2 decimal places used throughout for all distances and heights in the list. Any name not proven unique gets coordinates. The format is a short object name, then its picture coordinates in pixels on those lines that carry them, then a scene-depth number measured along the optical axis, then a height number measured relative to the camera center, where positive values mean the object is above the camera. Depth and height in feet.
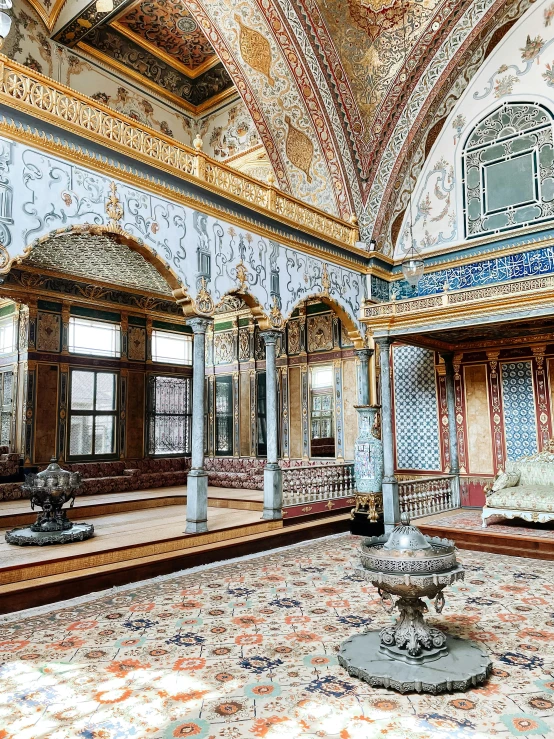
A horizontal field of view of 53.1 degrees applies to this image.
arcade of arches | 12.32 +4.75
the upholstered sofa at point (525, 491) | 24.97 -2.94
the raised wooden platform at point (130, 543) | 17.04 -4.17
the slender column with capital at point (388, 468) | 26.99 -1.83
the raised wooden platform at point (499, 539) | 22.35 -4.66
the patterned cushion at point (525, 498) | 24.84 -3.21
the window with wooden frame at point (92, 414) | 35.73 +1.45
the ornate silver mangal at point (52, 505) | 21.13 -2.74
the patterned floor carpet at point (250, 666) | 9.45 -4.96
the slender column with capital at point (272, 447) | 25.89 -0.68
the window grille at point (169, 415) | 40.09 +1.42
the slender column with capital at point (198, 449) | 22.43 -0.63
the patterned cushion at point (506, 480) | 26.91 -2.55
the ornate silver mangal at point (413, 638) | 10.83 -4.43
